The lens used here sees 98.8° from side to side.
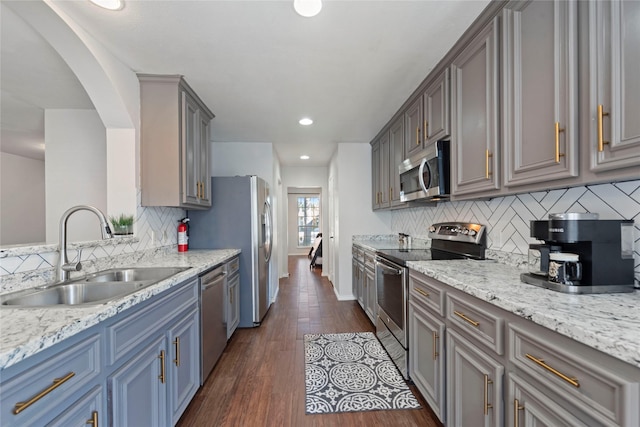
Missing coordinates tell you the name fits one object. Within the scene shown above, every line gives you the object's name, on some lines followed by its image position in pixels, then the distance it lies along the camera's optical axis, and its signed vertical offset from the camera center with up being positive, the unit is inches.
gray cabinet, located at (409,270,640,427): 27.6 -22.2
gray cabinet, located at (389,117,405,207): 119.0 +25.6
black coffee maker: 41.5 -7.0
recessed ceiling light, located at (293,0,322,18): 59.1 +45.1
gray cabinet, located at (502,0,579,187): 42.7 +20.9
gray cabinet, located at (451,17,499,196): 60.3 +23.3
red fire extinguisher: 113.6 -9.9
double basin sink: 49.6 -16.0
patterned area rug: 73.4 -51.8
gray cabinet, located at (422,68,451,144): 79.2 +31.5
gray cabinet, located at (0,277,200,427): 30.3 -23.7
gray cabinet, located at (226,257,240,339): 106.6 -34.3
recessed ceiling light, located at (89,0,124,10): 59.0 +45.7
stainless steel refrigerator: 125.4 -7.3
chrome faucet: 56.9 -7.4
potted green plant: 82.7 -3.4
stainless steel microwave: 81.0 +12.2
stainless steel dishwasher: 80.6 -34.4
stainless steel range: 80.7 -19.0
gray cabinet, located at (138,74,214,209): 90.7 +24.2
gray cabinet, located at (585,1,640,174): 34.8 +16.8
